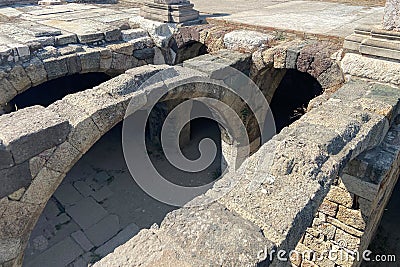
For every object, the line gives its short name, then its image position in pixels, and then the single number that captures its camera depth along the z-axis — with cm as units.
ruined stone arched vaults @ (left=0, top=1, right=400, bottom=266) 226
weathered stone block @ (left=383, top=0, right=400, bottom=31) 396
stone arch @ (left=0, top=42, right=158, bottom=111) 564
